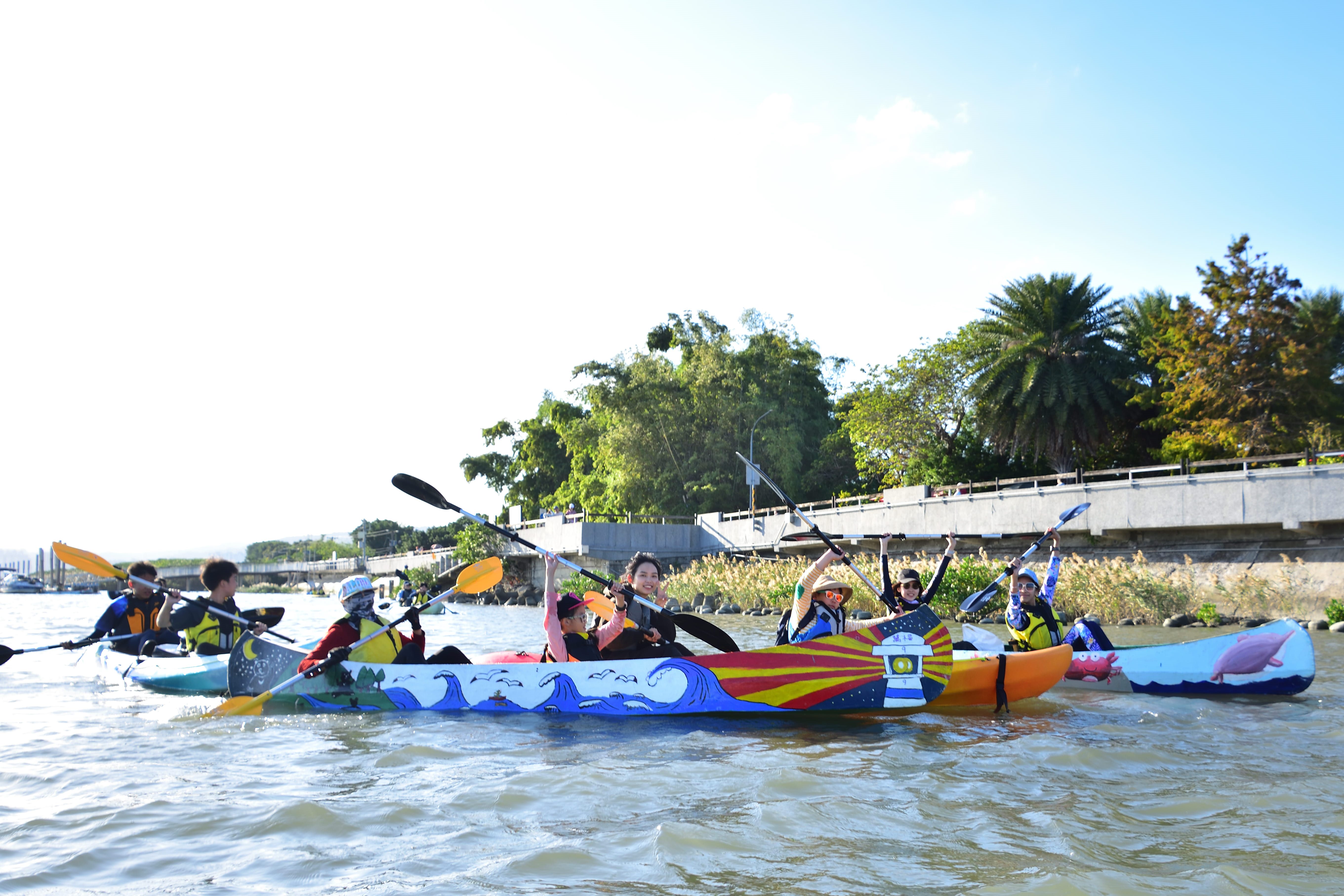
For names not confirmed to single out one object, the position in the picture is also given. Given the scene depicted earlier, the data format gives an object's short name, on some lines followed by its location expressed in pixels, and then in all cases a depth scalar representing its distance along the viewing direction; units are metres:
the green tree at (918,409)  36.50
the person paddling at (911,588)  9.34
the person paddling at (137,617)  11.27
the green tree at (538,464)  59.66
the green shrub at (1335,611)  16.38
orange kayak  8.29
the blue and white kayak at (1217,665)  9.04
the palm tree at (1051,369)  31.33
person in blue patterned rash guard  9.55
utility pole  38.19
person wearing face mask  8.62
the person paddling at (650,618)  8.14
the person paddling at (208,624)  10.43
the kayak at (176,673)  10.13
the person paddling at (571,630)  8.08
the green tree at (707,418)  43.88
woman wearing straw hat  8.30
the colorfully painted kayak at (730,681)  7.65
